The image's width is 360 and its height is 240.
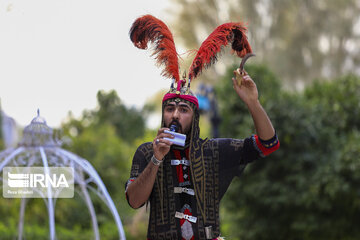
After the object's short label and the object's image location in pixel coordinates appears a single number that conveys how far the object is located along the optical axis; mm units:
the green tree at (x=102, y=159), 18359
